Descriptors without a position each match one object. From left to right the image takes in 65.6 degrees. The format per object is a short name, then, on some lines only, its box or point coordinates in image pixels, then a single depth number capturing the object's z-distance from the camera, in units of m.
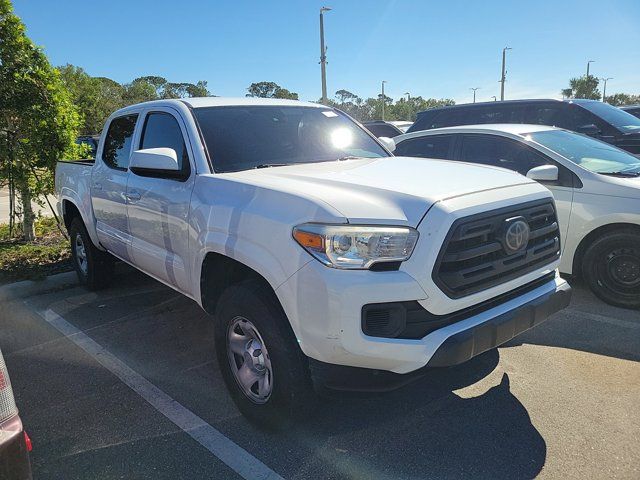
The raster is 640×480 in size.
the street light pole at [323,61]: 21.62
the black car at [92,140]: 15.45
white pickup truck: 2.28
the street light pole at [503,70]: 44.09
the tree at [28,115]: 6.70
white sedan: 4.30
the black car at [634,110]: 11.41
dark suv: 7.15
